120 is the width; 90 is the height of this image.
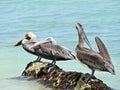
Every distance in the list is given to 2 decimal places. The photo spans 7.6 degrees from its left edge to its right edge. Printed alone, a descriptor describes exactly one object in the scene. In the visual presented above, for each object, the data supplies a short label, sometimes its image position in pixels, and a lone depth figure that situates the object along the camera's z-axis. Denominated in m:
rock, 13.54
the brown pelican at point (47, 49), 15.59
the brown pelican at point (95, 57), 13.50
